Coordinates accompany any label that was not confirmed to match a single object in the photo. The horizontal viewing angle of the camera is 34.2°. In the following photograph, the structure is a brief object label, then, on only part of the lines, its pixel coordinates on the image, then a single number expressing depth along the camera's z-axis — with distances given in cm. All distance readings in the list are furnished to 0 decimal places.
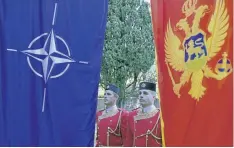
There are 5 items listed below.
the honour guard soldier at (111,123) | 392
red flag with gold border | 210
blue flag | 215
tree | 1019
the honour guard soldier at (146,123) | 346
